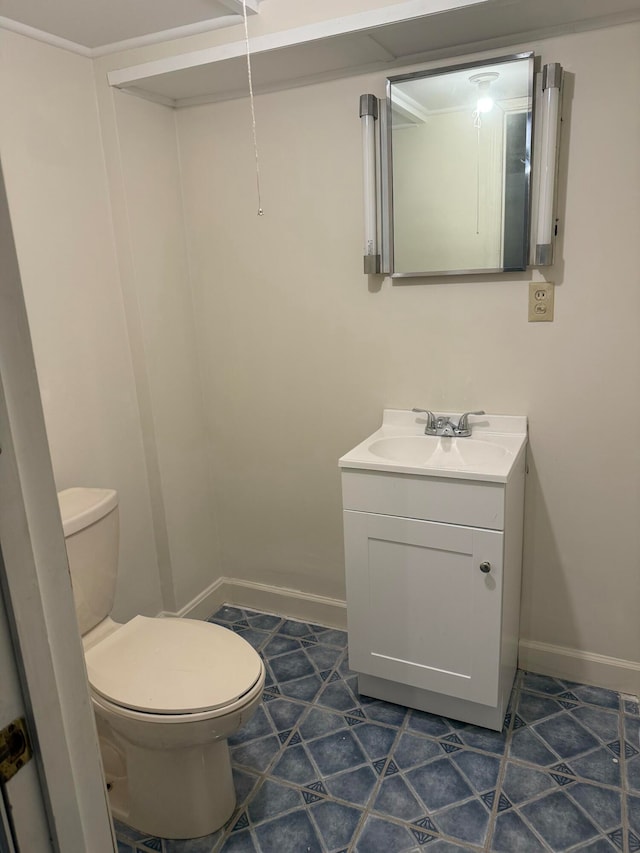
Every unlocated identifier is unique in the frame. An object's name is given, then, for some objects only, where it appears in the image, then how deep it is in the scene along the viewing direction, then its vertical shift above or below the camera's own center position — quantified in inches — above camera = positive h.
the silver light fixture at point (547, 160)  67.7 +11.9
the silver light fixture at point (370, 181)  77.0 +11.8
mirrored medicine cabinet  70.5 +12.2
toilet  58.1 -39.6
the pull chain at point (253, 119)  71.5 +21.8
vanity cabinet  68.9 -37.3
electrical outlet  75.0 -4.4
